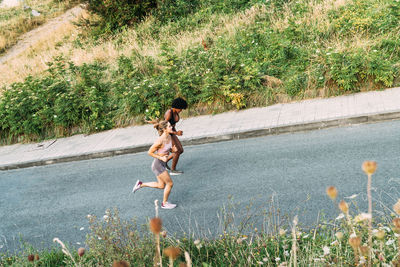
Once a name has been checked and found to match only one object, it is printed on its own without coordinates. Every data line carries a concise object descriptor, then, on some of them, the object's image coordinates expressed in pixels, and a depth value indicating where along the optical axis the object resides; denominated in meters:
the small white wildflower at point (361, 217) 2.38
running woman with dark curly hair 7.85
